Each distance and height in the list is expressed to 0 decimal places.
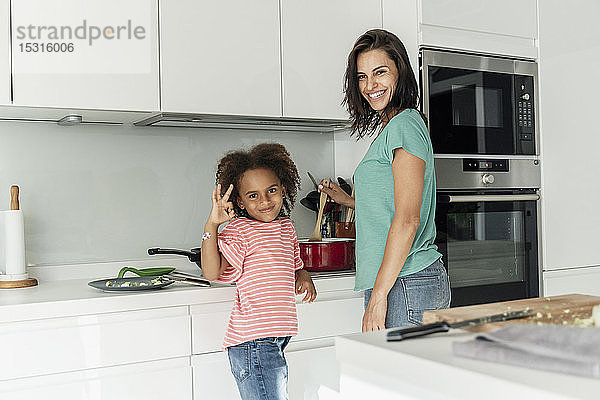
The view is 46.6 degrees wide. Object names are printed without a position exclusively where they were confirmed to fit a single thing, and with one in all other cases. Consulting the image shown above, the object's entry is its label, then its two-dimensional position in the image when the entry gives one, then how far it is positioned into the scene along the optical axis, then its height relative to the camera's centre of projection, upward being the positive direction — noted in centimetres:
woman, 181 +3
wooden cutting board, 105 -17
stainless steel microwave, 241 +38
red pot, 233 -15
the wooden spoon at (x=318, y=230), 247 -7
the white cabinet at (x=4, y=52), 204 +49
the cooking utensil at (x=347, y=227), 262 -6
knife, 96 -17
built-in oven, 242 -7
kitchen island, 73 -19
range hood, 233 +33
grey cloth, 77 -16
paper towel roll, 220 -8
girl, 192 -14
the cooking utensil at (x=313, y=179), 265 +13
